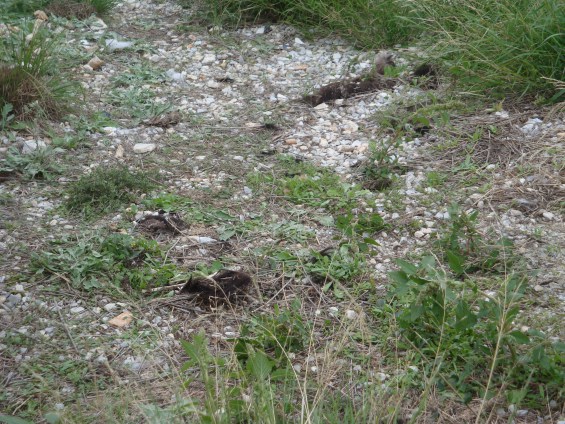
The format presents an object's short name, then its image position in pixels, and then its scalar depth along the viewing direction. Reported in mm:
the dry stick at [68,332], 2973
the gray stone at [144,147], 4465
